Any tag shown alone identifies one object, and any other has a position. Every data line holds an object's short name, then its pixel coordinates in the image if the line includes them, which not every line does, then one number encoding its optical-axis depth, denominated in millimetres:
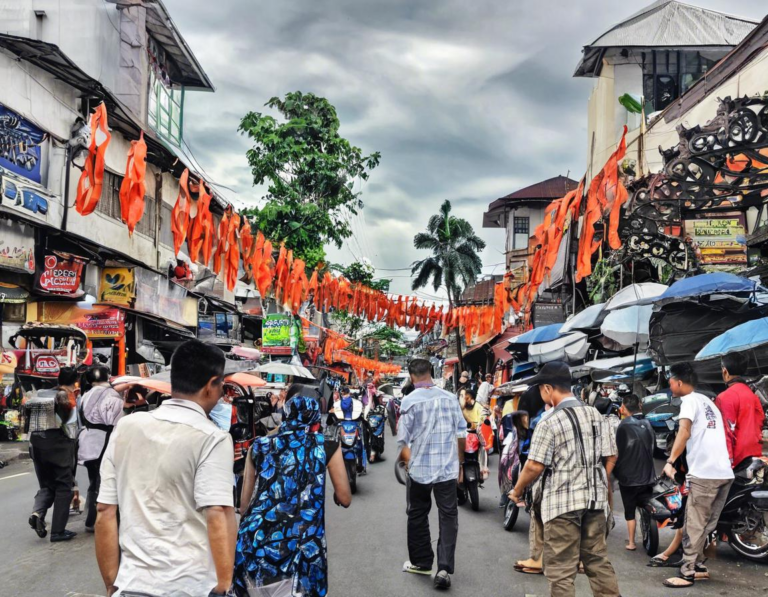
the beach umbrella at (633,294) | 13434
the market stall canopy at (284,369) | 14492
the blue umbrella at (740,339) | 8875
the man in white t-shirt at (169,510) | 2887
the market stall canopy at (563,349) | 17281
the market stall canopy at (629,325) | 12766
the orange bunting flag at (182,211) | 12656
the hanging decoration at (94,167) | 10836
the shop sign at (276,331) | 26062
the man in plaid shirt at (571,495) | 4816
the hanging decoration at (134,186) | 10977
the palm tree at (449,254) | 48469
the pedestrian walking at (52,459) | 7723
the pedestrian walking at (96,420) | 8070
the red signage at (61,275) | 16562
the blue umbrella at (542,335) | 17859
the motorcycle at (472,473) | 10211
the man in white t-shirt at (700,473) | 6512
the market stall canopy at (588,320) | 14406
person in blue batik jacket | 3846
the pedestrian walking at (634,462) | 7672
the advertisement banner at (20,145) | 15492
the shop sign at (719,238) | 14750
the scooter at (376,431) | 16272
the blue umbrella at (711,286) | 10781
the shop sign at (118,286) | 19125
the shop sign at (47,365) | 15398
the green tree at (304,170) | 28625
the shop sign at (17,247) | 15109
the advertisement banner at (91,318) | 17594
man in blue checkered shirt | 6496
